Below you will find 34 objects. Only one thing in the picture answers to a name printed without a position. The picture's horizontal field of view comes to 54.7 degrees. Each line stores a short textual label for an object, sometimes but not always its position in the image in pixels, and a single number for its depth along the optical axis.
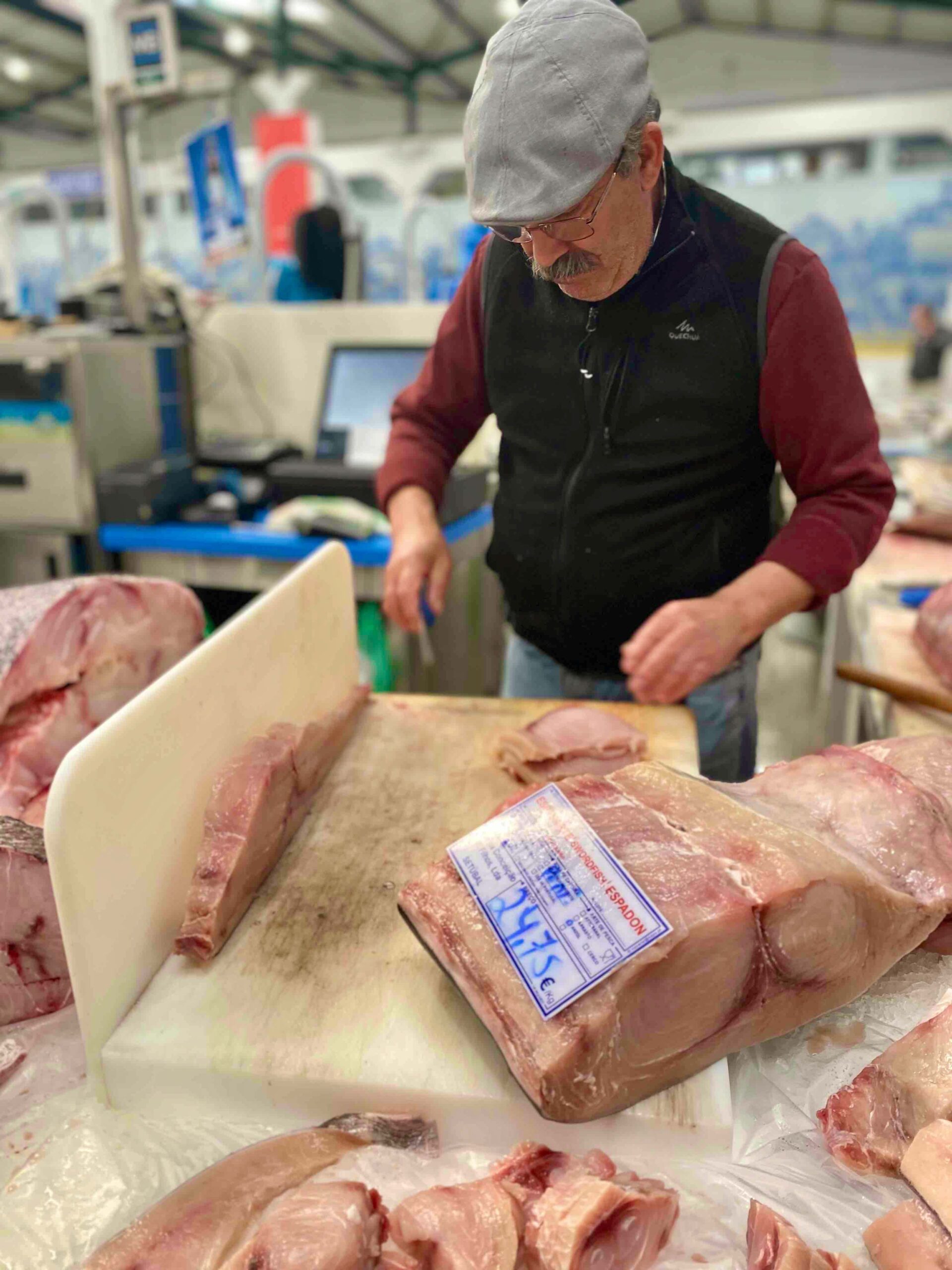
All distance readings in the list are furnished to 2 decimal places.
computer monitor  3.53
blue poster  3.84
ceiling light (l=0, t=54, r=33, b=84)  13.52
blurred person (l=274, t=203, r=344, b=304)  4.47
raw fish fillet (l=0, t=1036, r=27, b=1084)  0.99
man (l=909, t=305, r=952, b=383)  8.20
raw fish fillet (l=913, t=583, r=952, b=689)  1.85
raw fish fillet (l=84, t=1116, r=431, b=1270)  0.76
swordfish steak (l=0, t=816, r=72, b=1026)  1.03
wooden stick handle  1.70
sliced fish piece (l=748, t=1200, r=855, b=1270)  0.73
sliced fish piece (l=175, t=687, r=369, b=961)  1.07
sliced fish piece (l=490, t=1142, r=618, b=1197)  0.84
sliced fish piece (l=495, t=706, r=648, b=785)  1.44
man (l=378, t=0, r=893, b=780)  1.23
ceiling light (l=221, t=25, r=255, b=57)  11.97
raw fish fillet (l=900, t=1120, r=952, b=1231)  0.76
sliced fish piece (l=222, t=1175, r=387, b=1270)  0.74
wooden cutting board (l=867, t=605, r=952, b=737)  1.70
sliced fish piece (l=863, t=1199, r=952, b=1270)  0.73
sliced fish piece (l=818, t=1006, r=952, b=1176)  0.85
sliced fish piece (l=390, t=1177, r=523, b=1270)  0.75
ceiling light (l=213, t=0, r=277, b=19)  11.27
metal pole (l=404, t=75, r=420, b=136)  14.43
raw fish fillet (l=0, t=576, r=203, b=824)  1.35
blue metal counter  2.92
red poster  8.94
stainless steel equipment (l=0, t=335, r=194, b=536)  3.18
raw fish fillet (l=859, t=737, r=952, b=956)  1.09
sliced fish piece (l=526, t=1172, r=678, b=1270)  0.75
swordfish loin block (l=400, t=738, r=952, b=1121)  0.86
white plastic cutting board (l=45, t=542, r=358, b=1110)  0.91
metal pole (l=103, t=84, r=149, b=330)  3.62
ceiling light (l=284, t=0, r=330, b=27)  11.70
